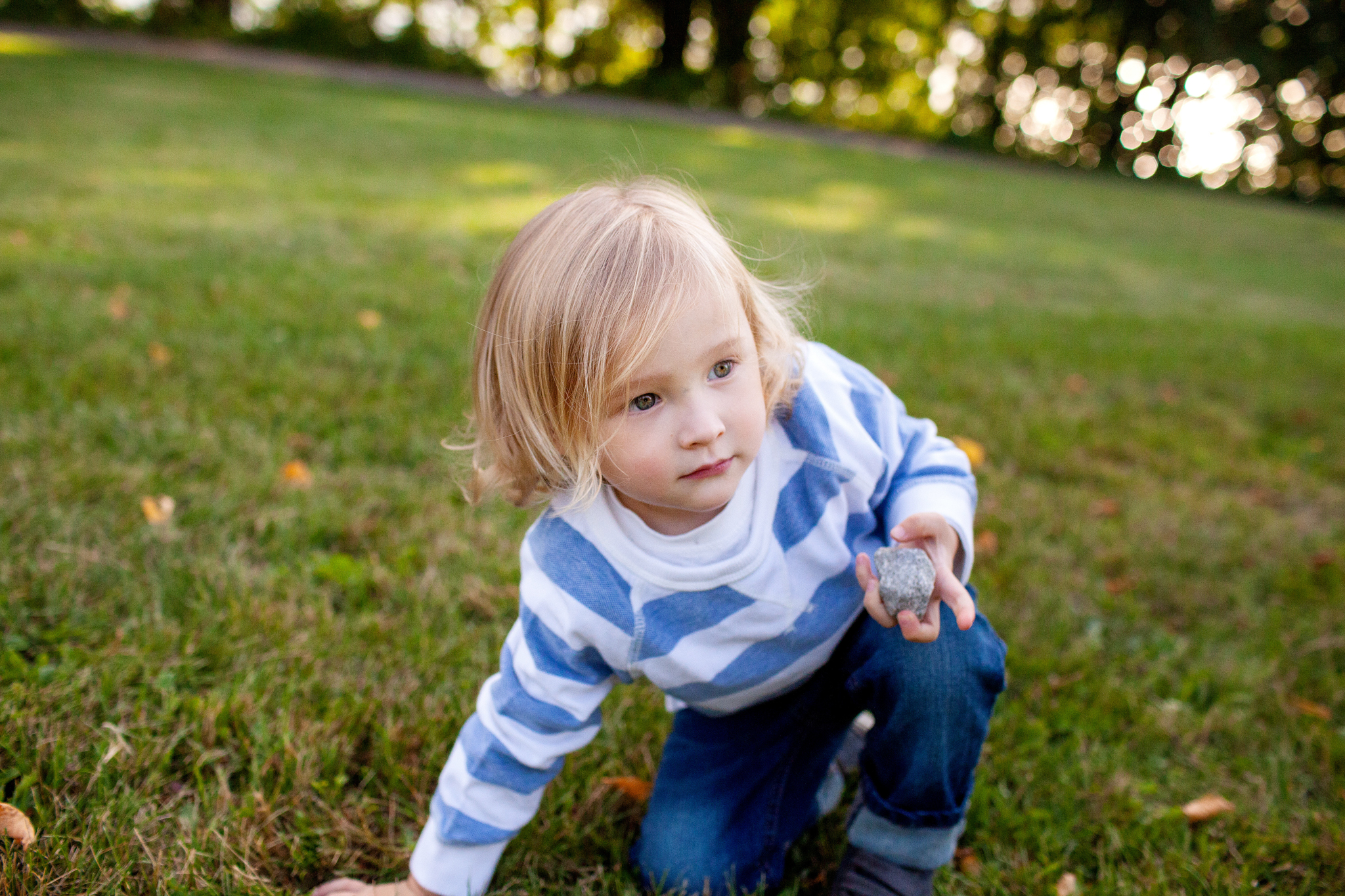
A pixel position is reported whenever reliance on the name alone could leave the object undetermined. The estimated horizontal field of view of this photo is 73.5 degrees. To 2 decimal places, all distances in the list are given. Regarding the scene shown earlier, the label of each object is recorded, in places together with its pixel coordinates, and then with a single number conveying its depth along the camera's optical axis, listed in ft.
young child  4.14
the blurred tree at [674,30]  75.41
